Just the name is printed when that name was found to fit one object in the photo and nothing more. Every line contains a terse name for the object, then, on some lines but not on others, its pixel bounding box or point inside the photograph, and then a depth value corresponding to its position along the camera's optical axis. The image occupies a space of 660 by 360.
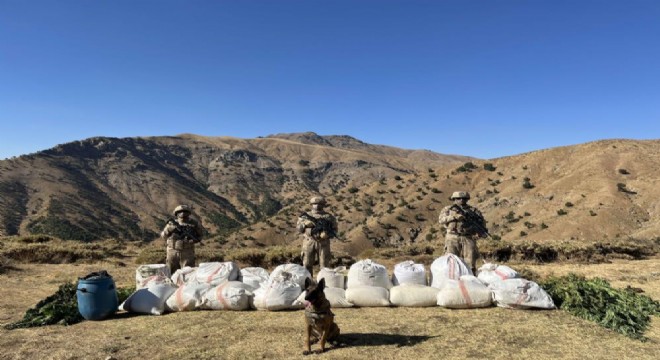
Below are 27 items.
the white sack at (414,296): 7.97
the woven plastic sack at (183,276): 8.84
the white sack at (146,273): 8.80
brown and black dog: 5.51
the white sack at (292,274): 8.13
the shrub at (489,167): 49.62
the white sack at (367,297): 8.04
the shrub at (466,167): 50.03
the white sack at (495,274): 8.22
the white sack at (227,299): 7.86
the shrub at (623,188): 35.16
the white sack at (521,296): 7.52
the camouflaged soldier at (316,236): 10.02
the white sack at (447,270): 8.46
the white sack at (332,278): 8.58
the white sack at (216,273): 8.46
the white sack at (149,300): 7.84
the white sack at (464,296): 7.66
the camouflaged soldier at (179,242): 10.00
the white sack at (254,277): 8.54
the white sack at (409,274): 8.57
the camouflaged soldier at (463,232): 9.90
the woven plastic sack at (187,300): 7.84
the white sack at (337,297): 8.05
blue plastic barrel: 7.42
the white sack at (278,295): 7.80
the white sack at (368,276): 8.41
